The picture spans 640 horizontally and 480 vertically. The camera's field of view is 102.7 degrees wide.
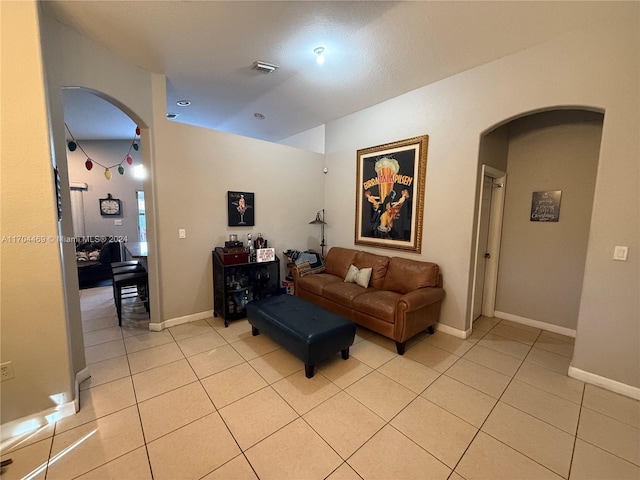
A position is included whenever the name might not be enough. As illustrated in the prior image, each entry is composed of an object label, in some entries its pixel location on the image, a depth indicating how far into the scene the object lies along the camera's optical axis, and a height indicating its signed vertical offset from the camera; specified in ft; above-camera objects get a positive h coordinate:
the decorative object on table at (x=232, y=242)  11.79 -1.25
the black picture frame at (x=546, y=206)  10.77 +0.66
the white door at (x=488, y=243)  10.97 -1.05
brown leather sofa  9.16 -3.13
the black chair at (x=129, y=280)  11.16 -2.96
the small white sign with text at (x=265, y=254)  12.24 -1.86
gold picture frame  11.35 +1.18
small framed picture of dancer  12.21 +0.33
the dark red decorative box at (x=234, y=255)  11.12 -1.76
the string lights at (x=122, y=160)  18.19 +4.25
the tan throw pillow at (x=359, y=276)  11.80 -2.73
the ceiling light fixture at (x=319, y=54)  8.38 +5.47
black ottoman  7.64 -3.57
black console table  11.23 -3.23
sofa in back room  16.98 -3.31
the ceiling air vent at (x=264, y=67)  9.18 +5.44
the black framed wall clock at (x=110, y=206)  20.56 +0.55
